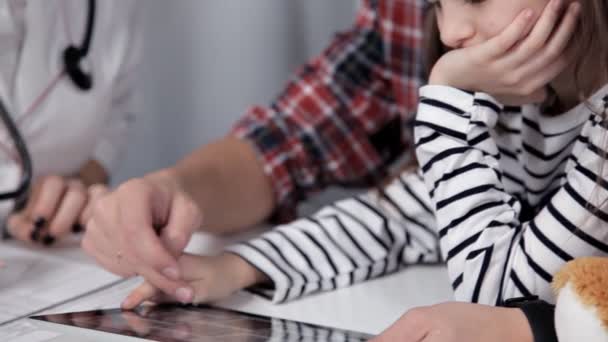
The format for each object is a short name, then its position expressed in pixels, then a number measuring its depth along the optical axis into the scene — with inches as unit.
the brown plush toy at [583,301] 44.5
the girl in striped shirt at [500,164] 50.7
